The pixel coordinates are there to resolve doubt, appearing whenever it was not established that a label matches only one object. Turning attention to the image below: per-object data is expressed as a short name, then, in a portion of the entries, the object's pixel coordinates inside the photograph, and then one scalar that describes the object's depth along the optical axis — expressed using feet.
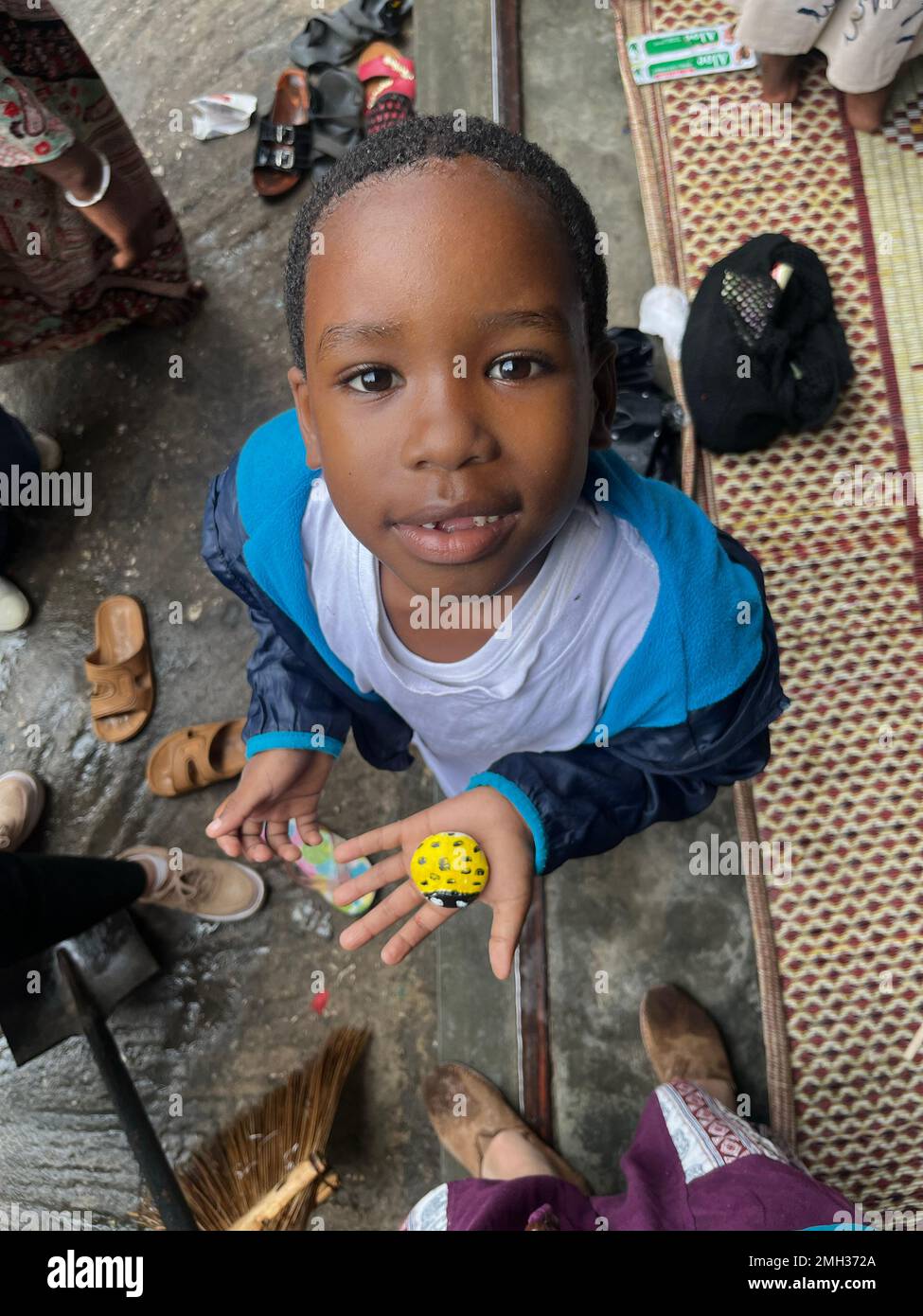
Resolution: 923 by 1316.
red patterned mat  6.20
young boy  2.50
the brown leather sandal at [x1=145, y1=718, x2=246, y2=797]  7.23
